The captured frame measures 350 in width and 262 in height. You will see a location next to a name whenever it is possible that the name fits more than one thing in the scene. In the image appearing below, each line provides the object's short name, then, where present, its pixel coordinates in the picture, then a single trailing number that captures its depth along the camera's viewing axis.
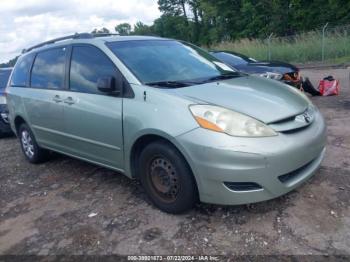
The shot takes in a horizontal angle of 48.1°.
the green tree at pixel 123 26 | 93.89
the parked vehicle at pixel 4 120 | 8.47
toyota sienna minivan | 3.25
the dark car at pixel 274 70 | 8.41
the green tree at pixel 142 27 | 77.15
